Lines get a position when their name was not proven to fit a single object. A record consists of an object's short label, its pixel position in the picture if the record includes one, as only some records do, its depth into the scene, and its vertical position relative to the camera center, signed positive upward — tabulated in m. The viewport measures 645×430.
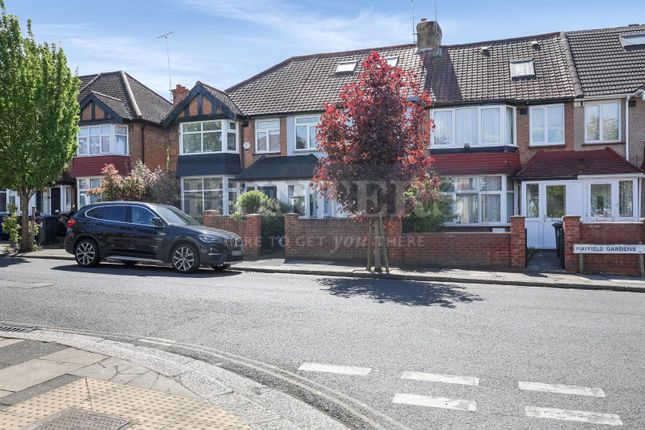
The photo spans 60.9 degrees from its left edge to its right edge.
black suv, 13.25 -0.55
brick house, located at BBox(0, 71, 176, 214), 26.78 +3.77
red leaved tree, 13.30 +1.75
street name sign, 13.62 -0.95
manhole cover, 4.05 -1.54
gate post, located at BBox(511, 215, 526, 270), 14.62 -0.85
